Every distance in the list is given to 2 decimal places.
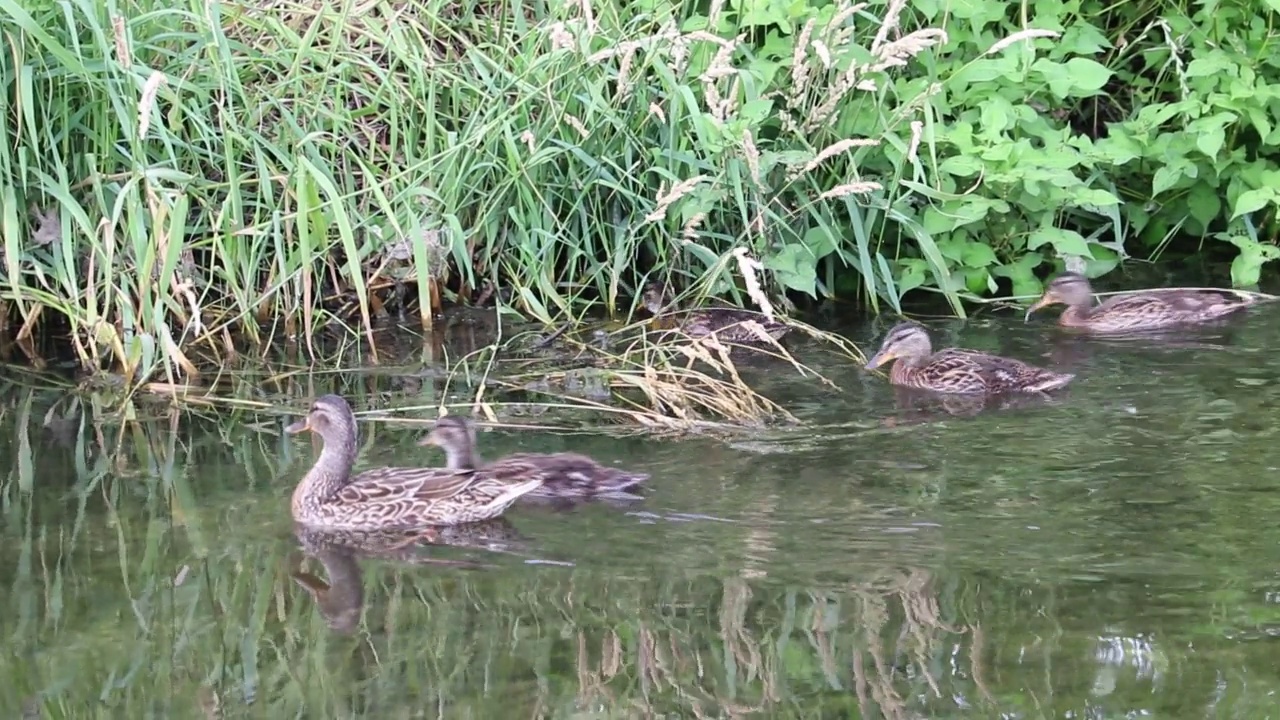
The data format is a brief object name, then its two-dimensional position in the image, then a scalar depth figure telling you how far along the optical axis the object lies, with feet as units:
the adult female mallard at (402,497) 40.73
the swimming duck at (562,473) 41.73
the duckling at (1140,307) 57.41
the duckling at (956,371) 50.83
